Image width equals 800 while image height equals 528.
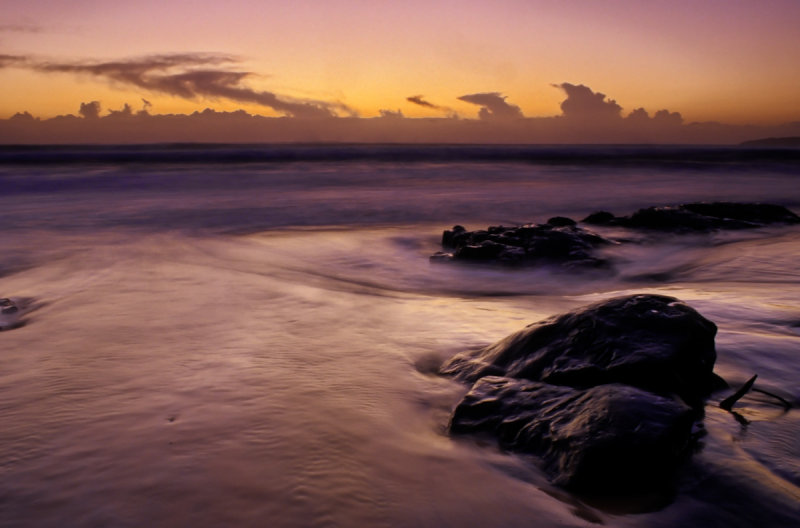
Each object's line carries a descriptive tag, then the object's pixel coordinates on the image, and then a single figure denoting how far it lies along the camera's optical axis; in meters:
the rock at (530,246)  8.25
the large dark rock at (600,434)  2.38
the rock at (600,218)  12.23
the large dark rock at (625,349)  2.95
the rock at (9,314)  5.05
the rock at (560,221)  10.53
